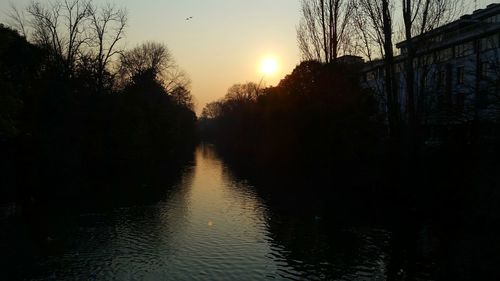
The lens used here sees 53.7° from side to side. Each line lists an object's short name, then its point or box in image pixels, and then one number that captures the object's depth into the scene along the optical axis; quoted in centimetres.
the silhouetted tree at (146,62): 6681
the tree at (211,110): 16352
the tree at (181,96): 7665
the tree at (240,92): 10719
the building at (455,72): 1819
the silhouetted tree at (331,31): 3616
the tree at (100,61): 4547
